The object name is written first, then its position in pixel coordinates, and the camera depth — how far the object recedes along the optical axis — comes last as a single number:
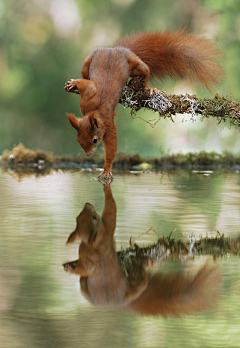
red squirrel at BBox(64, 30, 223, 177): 7.46
